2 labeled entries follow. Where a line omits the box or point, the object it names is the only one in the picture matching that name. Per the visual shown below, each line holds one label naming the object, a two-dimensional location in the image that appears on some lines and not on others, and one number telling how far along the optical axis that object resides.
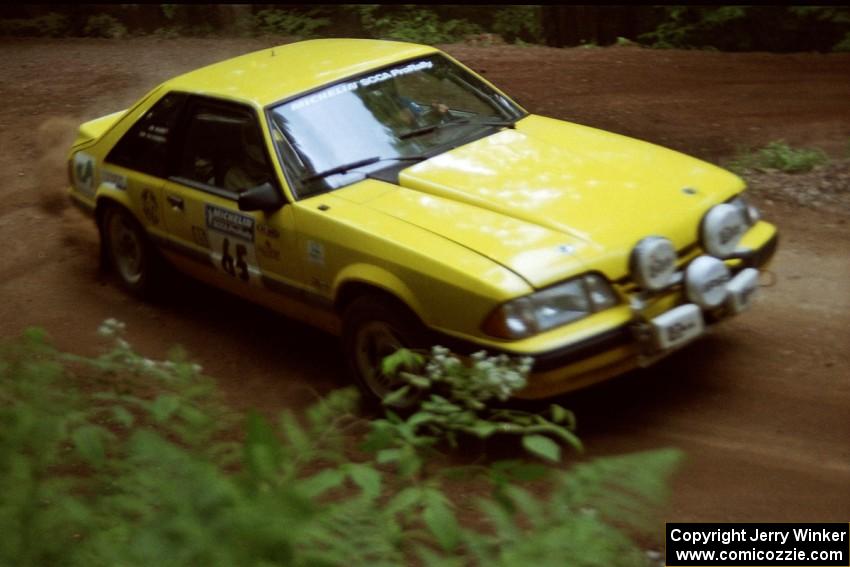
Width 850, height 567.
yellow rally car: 4.99
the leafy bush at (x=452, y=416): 3.18
